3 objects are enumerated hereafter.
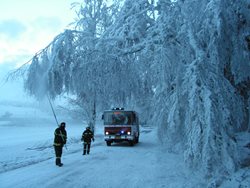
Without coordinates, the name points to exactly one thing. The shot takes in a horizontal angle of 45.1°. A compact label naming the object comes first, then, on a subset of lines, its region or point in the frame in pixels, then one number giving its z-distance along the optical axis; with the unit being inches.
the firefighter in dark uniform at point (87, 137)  638.4
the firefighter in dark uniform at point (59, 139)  477.9
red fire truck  891.4
